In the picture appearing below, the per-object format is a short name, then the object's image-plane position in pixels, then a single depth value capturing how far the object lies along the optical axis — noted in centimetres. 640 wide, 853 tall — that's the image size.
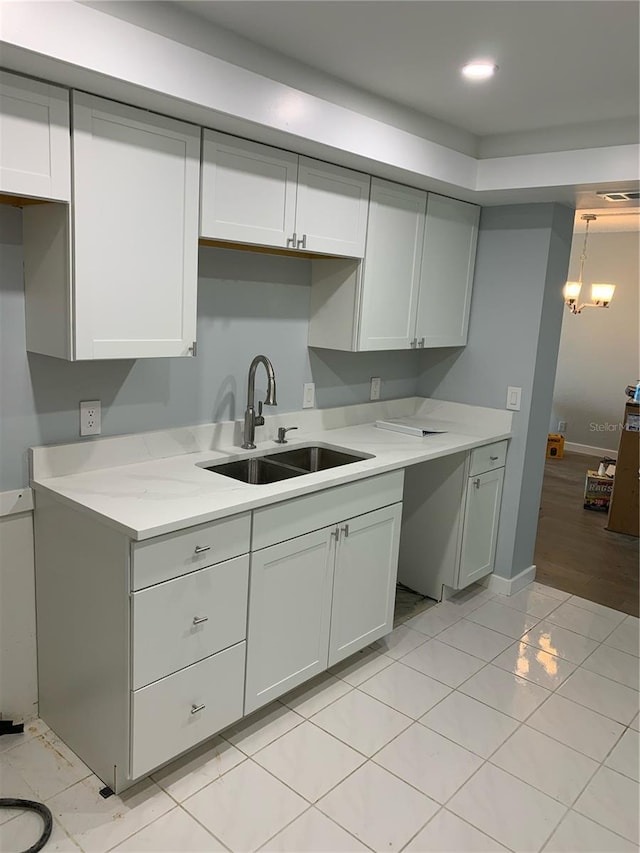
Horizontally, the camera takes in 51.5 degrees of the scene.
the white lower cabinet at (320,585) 229
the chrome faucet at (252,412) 263
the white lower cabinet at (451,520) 338
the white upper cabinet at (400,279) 294
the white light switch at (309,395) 316
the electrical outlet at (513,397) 350
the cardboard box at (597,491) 526
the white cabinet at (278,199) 224
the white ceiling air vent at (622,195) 293
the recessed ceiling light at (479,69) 212
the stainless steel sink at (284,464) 272
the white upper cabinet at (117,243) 191
